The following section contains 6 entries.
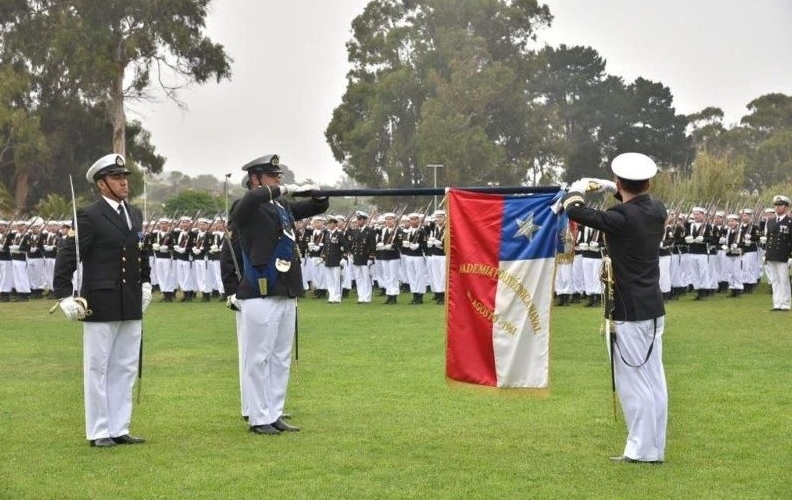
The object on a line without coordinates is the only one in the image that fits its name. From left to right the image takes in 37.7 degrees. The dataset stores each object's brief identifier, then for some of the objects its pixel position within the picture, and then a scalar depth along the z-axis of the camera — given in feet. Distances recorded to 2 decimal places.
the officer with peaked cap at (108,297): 30.35
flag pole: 28.60
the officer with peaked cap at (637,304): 27.25
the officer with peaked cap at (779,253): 73.82
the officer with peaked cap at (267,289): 31.83
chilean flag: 28.86
